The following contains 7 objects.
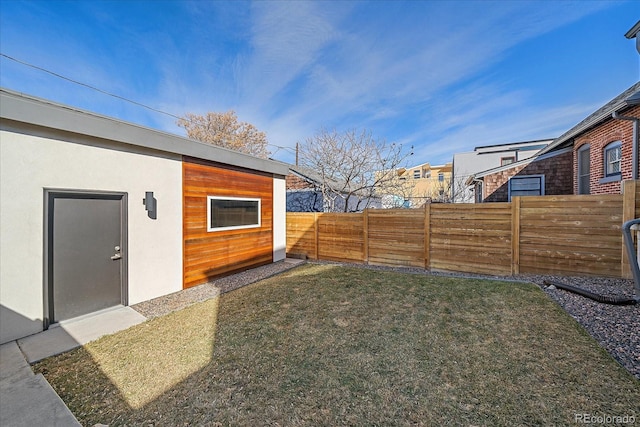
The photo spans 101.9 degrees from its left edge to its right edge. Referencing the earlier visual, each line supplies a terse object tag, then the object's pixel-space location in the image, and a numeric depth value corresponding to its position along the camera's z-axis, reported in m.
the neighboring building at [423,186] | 13.03
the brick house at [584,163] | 7.18
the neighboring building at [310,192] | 12.52
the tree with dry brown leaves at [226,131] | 21.56
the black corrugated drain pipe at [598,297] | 4.04
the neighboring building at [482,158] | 19.94
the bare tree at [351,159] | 11.63
